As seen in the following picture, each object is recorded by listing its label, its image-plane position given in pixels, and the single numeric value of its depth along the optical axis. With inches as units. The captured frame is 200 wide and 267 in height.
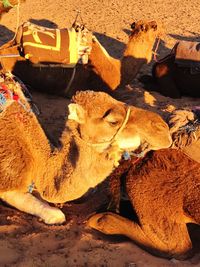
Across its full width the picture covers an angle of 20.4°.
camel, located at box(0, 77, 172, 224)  150.8
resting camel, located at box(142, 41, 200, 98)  281.0
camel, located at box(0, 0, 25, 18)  302.2
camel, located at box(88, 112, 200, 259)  164.4
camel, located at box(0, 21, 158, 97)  270.4
